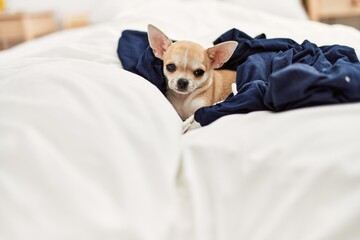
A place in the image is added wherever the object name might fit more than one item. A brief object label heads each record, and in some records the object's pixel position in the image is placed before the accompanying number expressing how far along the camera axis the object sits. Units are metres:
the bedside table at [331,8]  2.65
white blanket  0.50
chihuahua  1.03
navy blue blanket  0.61
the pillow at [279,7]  2.23
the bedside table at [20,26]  2.70
